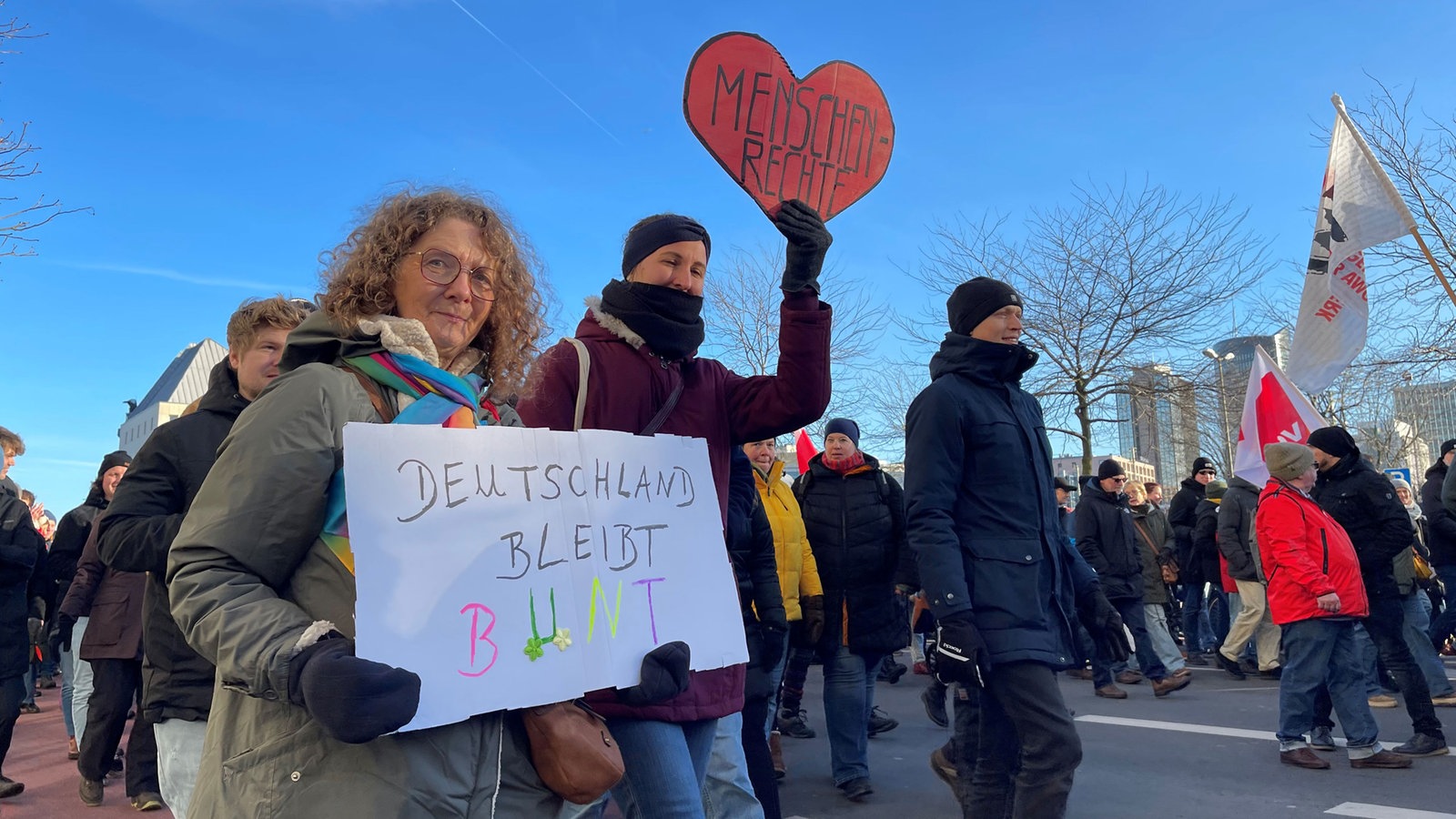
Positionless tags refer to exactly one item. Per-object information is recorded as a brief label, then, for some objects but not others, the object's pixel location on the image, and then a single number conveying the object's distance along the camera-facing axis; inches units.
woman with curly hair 55.4
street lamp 722.6
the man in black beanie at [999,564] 133.8
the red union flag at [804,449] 478.8
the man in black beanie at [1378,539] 239.3
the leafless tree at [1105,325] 690.2
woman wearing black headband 95.8
